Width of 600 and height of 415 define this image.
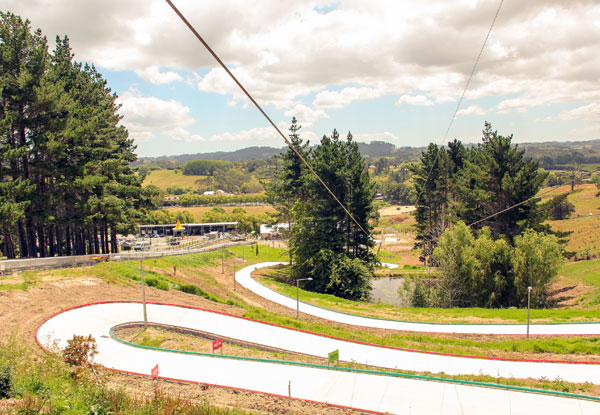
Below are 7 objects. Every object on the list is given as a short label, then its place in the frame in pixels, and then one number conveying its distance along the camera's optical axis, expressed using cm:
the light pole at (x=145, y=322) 2402
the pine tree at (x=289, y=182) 5794
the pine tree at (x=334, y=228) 5006
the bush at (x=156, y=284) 3478
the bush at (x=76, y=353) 1469
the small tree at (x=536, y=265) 4084
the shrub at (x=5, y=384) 1208
